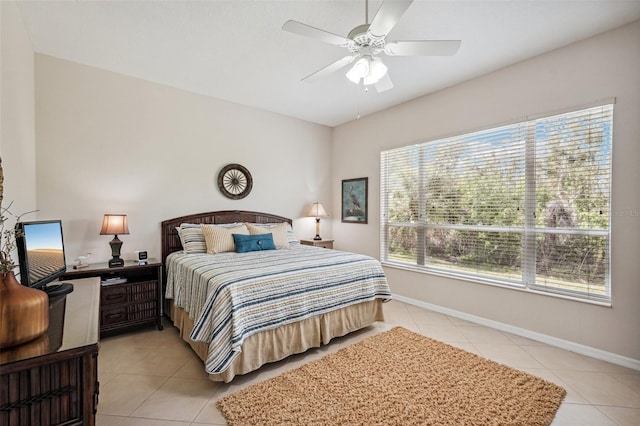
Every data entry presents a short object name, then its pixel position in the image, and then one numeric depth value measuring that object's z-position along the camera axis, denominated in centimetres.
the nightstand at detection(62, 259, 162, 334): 282
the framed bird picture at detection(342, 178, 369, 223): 467
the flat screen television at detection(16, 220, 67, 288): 152
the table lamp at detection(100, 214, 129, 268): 293
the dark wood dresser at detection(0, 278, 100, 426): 97
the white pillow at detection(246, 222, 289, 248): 376
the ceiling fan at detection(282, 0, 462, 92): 177
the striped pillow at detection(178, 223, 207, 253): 339
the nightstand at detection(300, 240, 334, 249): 470
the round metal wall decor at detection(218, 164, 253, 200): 403
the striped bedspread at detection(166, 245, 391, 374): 205
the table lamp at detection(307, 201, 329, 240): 477
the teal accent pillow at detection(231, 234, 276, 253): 341
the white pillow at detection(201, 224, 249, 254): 336
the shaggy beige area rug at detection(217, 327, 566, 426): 177
